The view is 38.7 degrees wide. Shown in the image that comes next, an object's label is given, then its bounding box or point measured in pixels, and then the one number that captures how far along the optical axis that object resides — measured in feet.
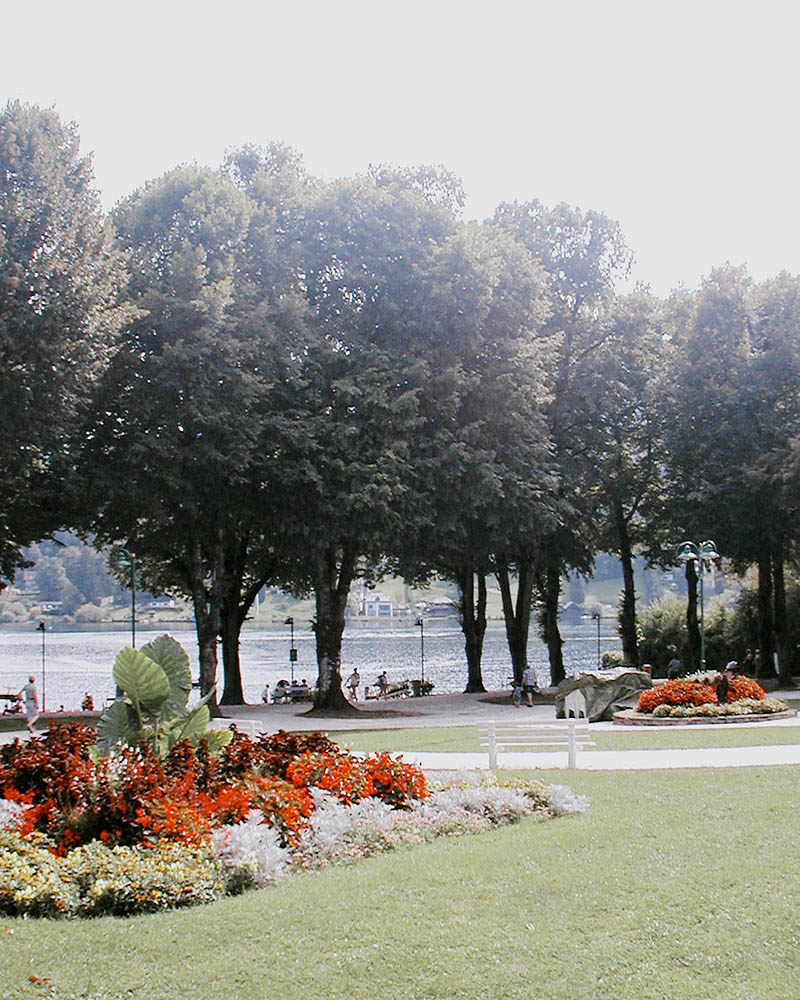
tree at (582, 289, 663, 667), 138.31
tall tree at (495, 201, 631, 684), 135.64
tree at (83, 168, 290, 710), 96.58
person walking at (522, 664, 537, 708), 121.70
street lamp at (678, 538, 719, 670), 104.53
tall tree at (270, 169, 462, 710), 103.45
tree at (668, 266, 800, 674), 132.16
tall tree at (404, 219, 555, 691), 108.06
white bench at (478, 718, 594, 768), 53.98
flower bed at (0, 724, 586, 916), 27.71
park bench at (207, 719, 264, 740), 67.28
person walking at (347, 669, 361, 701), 168.10
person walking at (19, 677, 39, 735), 91.20
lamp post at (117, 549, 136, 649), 102.41
